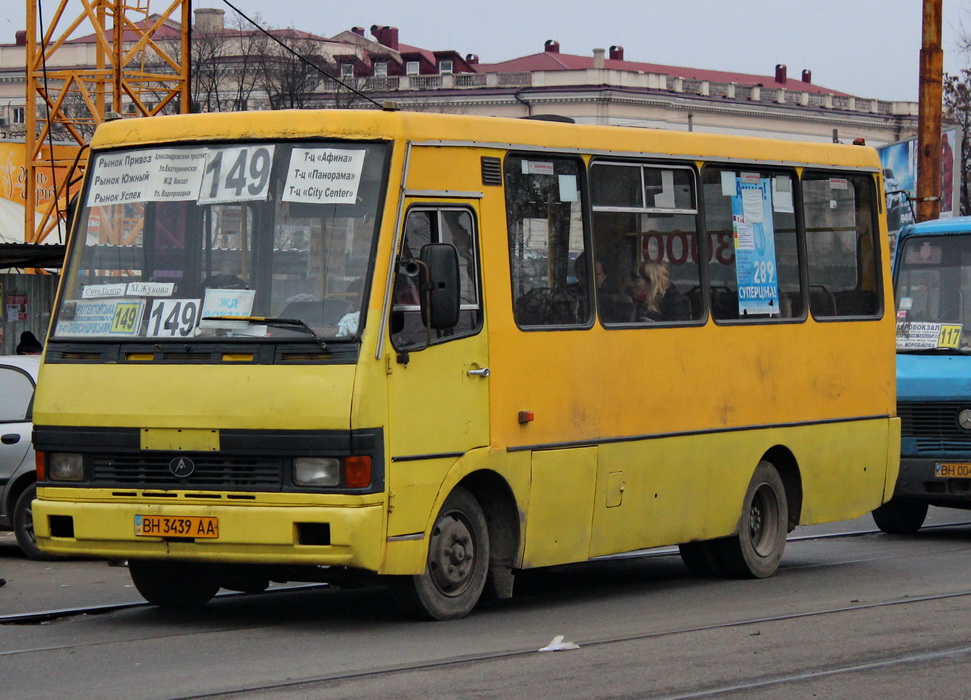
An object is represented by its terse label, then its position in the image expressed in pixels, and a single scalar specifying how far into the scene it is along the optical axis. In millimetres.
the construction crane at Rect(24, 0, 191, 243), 25219
